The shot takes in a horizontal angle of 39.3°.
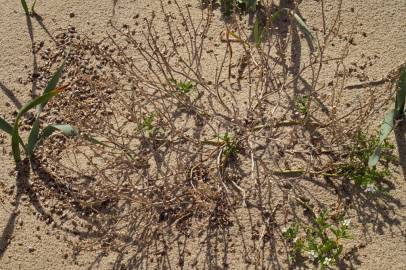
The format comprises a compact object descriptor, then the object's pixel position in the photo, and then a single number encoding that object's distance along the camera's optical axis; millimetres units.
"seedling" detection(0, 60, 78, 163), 2367
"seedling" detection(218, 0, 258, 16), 3002
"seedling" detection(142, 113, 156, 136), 2691
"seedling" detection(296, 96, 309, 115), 2703
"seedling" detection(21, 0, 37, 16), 3077
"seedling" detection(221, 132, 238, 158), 2605
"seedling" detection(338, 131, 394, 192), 2492
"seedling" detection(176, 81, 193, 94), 2760
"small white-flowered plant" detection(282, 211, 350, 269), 2289
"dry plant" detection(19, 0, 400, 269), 2441
